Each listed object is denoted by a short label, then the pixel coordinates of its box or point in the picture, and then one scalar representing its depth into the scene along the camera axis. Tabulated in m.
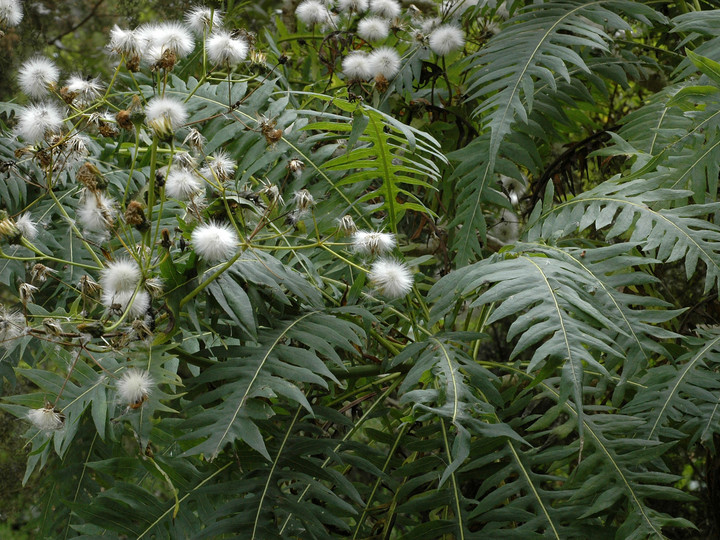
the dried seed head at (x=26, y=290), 1.51
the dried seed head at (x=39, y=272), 1.53
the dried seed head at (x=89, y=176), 1.49
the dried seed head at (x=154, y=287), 1.49
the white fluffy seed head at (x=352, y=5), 1.81
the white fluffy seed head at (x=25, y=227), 1.52
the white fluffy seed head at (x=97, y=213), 1.50
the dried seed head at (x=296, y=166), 1.61
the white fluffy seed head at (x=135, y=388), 1.47
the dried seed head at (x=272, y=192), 1.52
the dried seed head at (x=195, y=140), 1.54
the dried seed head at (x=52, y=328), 1.47
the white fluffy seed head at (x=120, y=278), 1.49
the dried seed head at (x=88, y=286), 1.51
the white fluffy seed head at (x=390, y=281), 1.55
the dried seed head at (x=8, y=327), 1.50
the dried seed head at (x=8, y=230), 1.48
